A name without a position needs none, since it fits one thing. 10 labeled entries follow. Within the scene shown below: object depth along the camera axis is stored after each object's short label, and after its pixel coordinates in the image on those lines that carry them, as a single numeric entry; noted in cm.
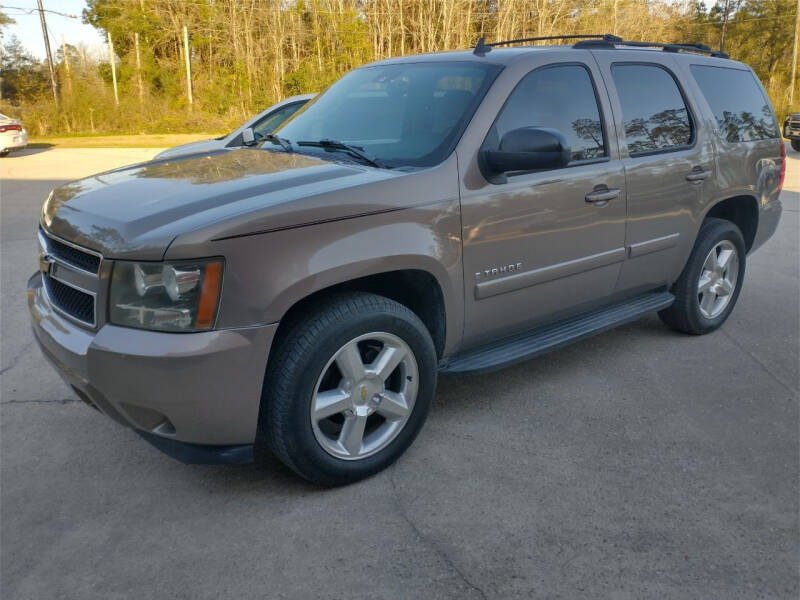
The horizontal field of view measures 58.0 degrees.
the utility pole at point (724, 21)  5178
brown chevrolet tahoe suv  265
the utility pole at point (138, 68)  3475
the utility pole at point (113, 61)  3284
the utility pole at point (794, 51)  3838
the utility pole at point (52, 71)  3163
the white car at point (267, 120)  864
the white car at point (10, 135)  1953
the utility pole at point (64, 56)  3356
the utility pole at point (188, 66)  3394
